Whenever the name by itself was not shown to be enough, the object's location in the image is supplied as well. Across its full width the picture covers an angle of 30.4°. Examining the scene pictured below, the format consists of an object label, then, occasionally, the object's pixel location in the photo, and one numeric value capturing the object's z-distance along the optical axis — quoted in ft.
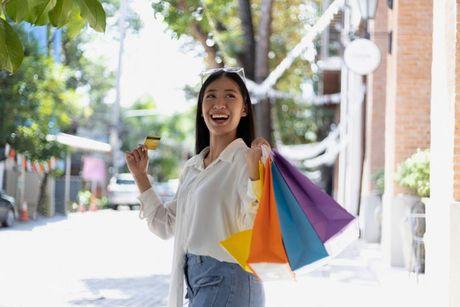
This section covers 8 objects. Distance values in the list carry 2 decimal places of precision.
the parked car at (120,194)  121.19
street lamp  42.73
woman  10.61
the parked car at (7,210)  72.18
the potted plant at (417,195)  34.63
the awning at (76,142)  90.15
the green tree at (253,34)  30.60
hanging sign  44.16
